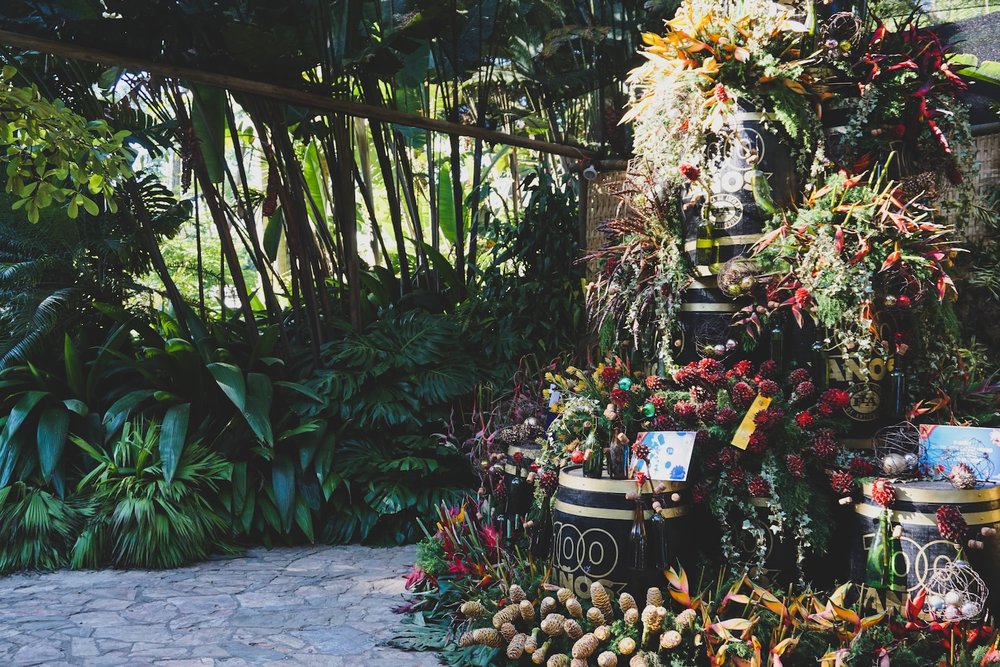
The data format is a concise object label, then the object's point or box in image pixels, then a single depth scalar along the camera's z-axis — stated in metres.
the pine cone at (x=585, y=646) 2.99
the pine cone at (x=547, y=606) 3.21
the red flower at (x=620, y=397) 3.45
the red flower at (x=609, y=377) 3.57
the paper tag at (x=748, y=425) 3.19
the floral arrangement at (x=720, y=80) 3.46
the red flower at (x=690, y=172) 3.51
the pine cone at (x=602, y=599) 3.12
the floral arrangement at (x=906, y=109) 3.50
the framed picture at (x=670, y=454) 3.14
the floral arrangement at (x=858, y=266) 3.26
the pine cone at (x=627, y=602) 3.06
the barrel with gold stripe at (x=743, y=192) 3.52
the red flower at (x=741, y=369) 3.37
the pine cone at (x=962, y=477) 2.95
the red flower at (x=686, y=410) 3.36
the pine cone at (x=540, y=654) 3.08
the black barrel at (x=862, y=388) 3.39
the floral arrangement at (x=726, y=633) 2.84
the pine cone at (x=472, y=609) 3.33
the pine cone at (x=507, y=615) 3.27
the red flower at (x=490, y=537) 3.89
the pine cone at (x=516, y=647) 3.12
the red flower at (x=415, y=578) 4.11
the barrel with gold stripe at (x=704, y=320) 3.56
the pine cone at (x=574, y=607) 3.14
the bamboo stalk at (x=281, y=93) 3.98
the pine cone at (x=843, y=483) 3.10
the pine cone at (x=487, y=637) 3.19
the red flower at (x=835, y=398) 3.27
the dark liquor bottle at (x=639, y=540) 3.13
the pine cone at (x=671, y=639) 2.91
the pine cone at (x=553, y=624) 3.09
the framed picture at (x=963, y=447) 3.09
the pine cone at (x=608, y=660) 2.91
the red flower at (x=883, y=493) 2.96
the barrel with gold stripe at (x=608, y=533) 3.17
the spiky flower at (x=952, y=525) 2.86
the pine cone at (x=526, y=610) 3.23
